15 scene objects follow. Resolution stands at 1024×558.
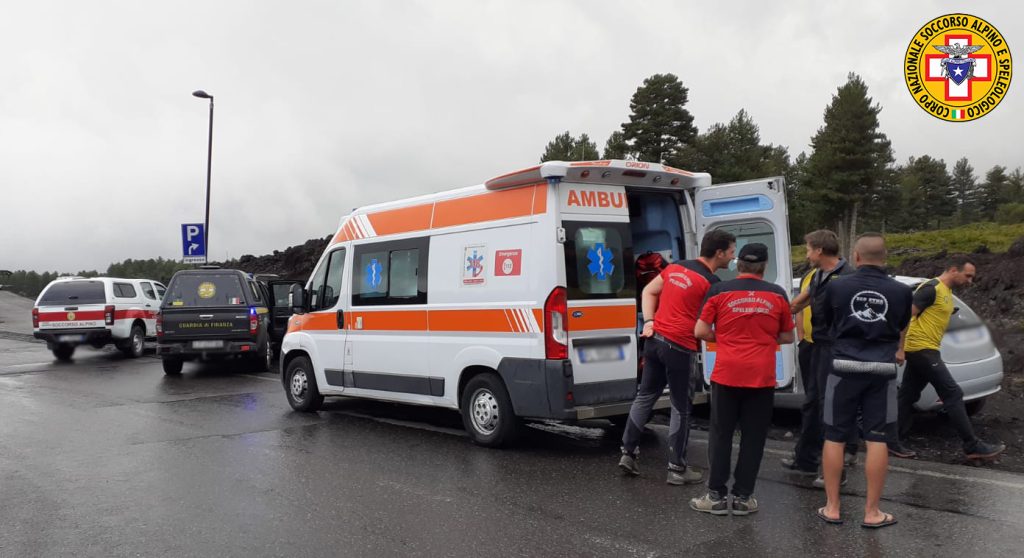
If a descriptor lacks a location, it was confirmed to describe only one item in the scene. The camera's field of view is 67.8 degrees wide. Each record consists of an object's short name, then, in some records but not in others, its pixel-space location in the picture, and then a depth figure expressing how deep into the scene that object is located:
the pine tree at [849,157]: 53.97
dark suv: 13.67
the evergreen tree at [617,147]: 58.19
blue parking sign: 21.03
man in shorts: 4.69
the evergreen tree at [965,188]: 98.25
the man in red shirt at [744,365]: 4.88
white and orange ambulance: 6.49
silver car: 7.02
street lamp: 23.86
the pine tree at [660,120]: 57.34
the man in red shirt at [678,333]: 5.64
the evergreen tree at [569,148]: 70.12
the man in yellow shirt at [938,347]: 6.34
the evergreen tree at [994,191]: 89.06
